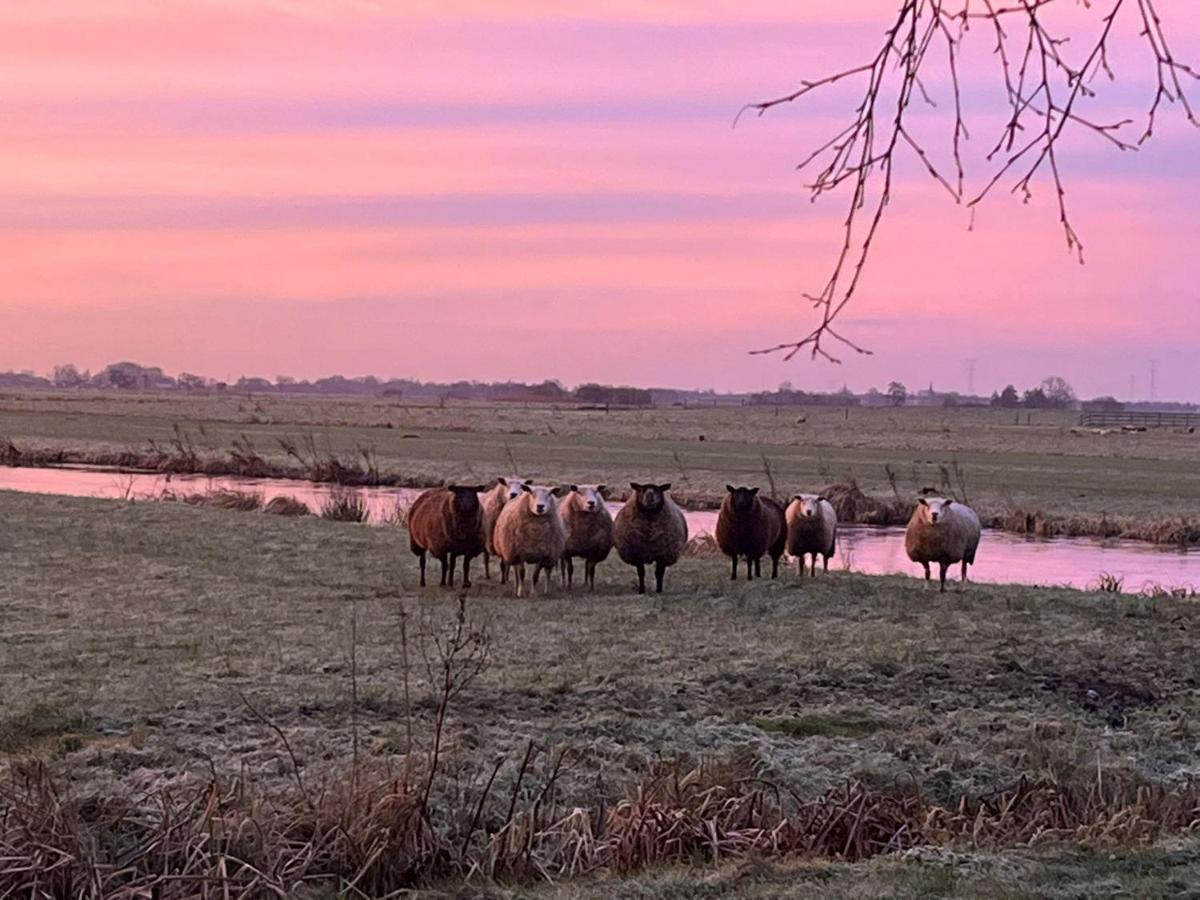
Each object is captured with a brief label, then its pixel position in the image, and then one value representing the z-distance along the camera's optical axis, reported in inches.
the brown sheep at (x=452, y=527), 757.9
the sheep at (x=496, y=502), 781.4
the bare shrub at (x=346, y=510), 1171.9
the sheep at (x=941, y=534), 808.9
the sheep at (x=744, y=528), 806.5
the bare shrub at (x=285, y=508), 1198.3
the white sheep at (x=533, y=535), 727.7
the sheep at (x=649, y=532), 747.4
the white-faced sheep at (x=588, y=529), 760.3
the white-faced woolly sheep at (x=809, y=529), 858.8
